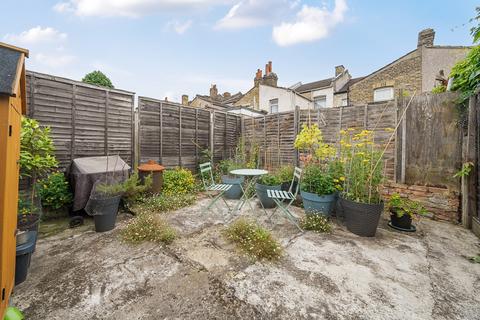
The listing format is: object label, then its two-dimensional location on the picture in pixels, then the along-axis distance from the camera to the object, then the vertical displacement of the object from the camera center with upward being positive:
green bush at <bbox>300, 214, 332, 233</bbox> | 3.09 -1.04
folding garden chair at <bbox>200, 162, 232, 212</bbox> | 3.77 -0.57
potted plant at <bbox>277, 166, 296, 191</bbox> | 4.56 -0.40
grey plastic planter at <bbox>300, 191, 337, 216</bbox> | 3.38 -0.75
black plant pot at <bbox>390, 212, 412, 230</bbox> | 3.15 -0.98
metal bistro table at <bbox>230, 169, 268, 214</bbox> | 3.71 -0.28
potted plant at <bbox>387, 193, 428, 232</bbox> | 3.13 -0.82
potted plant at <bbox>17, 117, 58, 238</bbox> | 2.17 -0.02
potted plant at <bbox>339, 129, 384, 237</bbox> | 2.89 -0.52
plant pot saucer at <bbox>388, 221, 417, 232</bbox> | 3.12 -1.09
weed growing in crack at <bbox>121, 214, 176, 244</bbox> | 2.68 -1.05
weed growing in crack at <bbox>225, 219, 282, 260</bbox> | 2.34 -1.07
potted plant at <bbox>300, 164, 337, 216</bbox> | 3.39 -0.58
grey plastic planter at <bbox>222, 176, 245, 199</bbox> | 4.91 -0.78
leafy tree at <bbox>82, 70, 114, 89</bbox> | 7.20 +2.90
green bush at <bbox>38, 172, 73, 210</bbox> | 3.25 -0.60
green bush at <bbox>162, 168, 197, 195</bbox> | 4.84 -0.63
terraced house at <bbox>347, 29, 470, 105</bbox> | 9.54 +4.73
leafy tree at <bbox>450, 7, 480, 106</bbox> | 2.90 +1.40
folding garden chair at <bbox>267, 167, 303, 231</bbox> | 3.29 -0.63
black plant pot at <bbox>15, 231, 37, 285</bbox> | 1.78 -0.95
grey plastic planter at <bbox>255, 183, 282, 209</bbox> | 4.15 -0.76
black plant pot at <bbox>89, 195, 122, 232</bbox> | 2.91 -0.84
